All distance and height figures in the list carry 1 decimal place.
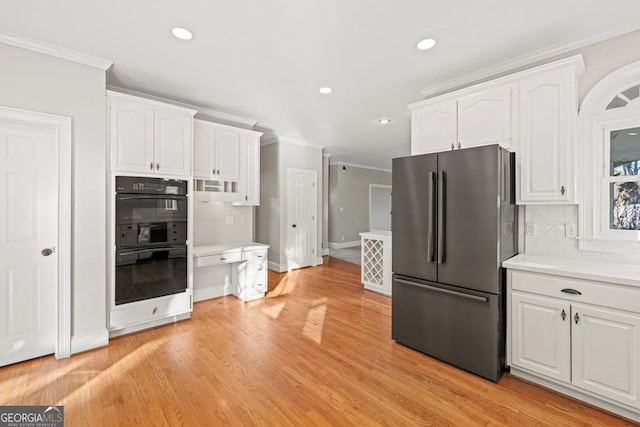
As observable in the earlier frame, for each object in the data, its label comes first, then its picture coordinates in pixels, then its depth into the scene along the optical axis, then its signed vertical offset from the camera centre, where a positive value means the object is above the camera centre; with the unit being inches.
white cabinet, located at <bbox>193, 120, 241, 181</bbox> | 148.5 +33.0
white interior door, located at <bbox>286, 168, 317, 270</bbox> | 238.2 -3.8
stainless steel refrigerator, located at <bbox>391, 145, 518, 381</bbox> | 89.6 -12.7
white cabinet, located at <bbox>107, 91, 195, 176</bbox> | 114.0 +32.6
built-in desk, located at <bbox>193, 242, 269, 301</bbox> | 158.4 -34.8
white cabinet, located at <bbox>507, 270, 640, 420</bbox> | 72.0 -33.0
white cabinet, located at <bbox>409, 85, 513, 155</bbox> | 101.5 +35.4
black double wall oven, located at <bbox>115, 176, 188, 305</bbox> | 115.5 -10.5
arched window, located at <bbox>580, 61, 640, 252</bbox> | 88.5 +16.1
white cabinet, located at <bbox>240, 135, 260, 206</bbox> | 166.6 +25.5
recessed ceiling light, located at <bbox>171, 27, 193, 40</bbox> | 88.6 +56.1
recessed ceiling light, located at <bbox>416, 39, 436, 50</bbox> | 94.3 +56.1
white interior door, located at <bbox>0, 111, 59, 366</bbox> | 94.1 -9.0
